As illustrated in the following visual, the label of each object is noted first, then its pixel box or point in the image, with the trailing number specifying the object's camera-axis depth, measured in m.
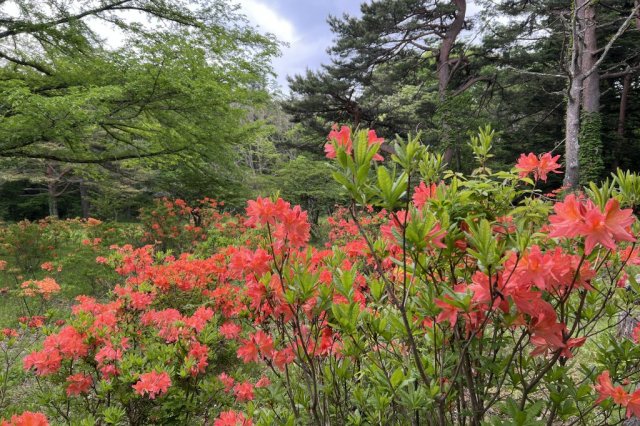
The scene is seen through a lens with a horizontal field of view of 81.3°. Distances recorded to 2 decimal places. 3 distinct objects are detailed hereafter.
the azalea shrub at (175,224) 8.00
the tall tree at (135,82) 5.71
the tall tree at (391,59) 12.38
